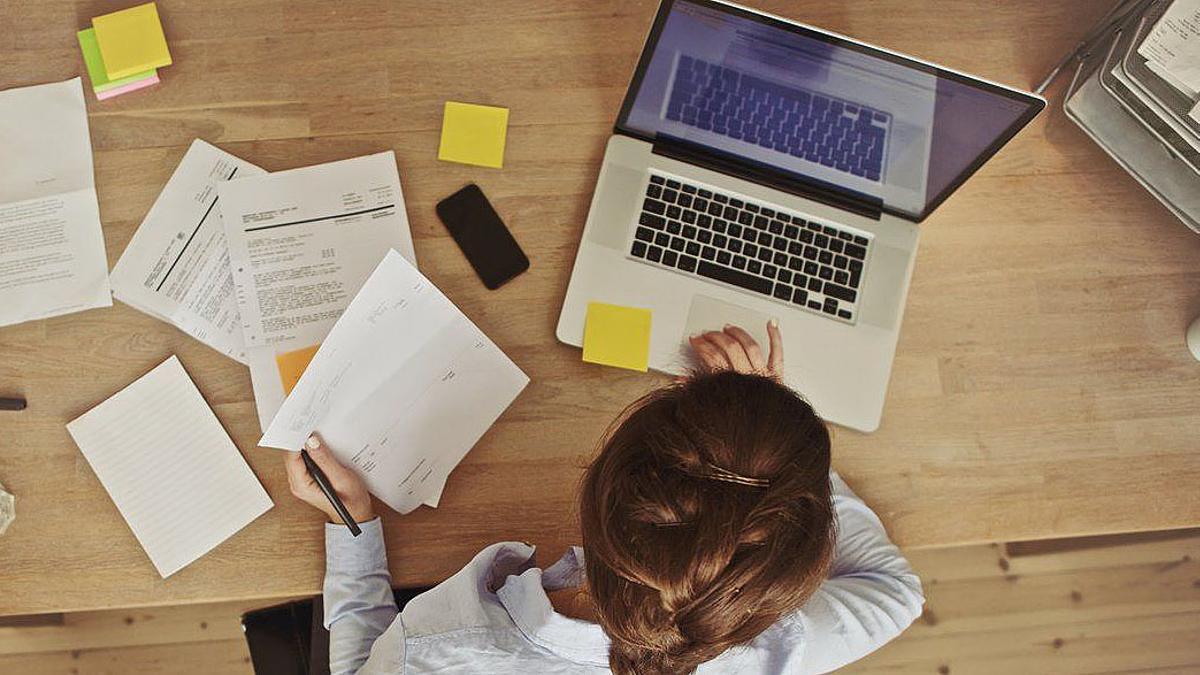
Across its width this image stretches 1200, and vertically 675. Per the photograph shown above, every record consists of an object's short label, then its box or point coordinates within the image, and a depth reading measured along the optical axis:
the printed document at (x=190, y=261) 0.98
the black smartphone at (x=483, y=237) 1.02
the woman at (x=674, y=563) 0.62
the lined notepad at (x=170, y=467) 0.95
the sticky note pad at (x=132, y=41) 1.02
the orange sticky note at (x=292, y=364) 0.97
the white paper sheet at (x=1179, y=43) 0.89
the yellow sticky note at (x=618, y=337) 0.99
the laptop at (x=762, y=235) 0.97
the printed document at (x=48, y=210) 0.98
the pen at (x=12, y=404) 0.96
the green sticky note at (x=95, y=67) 1.03
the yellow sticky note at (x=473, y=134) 1.04
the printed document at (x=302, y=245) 0.98
